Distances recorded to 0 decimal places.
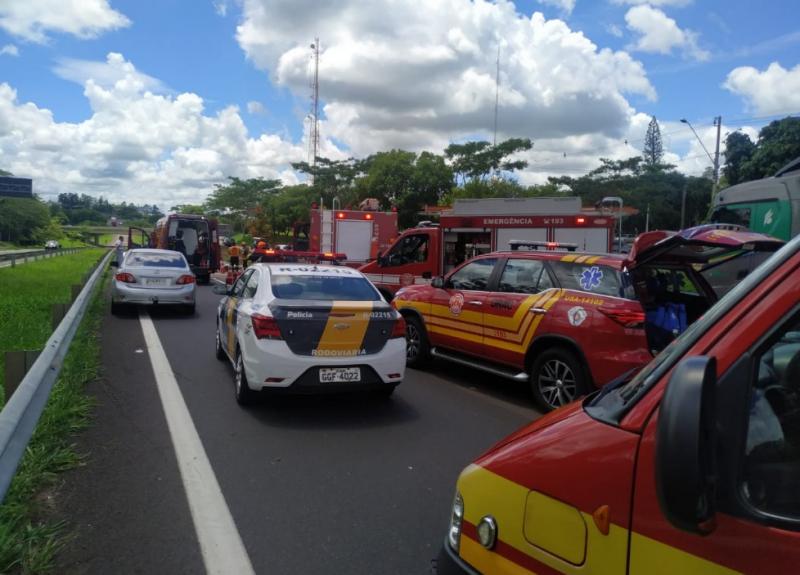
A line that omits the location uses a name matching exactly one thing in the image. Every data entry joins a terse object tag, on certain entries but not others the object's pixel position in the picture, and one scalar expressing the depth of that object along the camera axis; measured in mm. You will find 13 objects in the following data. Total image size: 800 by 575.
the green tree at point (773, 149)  31341
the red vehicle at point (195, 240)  22188
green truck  10328
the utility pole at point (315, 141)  59509
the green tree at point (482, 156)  45969
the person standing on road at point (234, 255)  23172
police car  5703
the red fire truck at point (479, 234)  11609
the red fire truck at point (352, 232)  17250
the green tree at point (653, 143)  78938
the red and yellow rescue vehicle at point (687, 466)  1340
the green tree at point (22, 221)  75438
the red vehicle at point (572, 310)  5613
